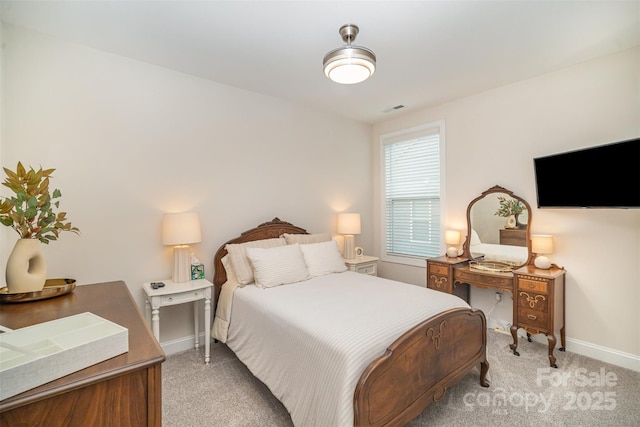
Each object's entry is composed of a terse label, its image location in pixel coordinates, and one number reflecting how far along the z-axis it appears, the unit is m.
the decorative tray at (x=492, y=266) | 3.08
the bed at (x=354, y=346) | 1.48
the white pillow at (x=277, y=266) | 2.66
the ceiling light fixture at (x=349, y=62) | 1.91
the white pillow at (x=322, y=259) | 3.06
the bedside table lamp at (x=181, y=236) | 2.61
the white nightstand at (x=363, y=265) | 3.70
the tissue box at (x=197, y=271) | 2.77
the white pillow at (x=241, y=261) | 2.76
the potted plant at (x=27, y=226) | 1.32
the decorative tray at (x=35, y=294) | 1.32
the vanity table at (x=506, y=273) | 2.64
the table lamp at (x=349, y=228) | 3.92
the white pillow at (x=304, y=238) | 3.37
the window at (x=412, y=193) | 3.91
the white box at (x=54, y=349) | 0.71
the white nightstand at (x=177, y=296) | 2.36
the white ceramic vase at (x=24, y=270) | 1.35
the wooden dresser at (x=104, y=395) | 0.72
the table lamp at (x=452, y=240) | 3.55
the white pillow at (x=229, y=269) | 2.87
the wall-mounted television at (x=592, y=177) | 2.24
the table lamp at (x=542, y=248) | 2.82
